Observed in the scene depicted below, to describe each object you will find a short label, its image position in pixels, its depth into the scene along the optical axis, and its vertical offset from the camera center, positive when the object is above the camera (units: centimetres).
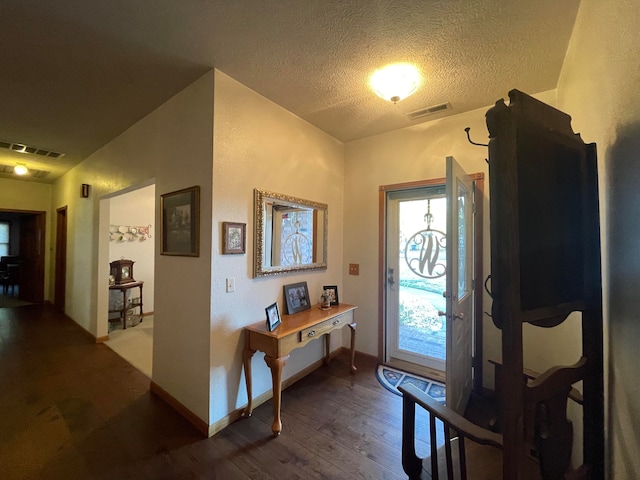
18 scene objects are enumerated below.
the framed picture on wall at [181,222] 202 +18
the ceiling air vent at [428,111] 244 +127
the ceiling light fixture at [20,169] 425 +124
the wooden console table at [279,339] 192 -74
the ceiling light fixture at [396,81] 192 +123
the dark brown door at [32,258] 564 -28
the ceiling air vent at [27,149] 345 +131
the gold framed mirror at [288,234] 225 +11
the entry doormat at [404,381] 244 -134
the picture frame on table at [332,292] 283 -51
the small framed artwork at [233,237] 199 +6
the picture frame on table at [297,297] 249 -51
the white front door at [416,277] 276 -35
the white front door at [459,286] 179 -31
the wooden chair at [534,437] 78 -66
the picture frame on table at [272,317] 200 -56
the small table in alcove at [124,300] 421 -88
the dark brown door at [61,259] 489 -27
